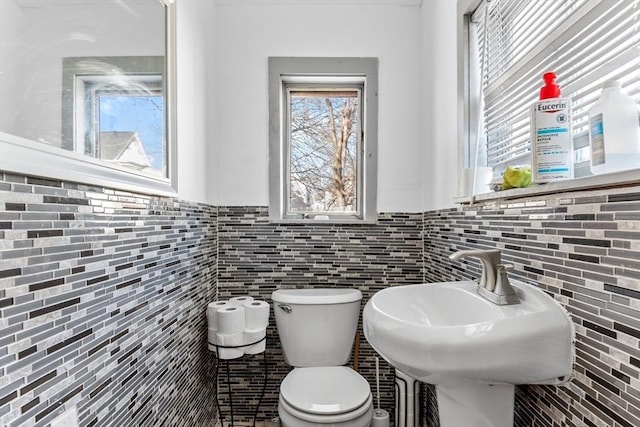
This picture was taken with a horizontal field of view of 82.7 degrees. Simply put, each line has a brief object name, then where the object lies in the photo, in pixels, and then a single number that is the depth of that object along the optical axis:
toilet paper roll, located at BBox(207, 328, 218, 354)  1.62
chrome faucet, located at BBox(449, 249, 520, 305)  0.89
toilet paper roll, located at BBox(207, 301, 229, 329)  1.62
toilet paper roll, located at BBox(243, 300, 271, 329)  1.65
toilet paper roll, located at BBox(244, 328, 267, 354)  1.62
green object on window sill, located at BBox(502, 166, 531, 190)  1.02
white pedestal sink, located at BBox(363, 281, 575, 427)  0.72
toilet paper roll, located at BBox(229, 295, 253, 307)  1.69
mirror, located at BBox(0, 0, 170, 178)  0.65
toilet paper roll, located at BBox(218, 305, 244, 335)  1.59
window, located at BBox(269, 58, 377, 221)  2.03
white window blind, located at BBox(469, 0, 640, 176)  0.79
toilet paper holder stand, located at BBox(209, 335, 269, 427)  1.79
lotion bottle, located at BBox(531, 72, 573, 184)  0.86
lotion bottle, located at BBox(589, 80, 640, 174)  0.70
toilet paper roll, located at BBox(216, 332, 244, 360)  1.59
